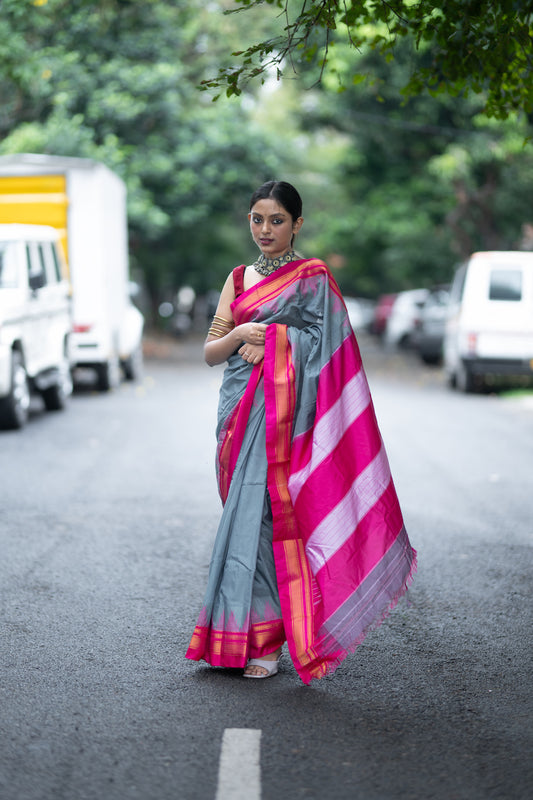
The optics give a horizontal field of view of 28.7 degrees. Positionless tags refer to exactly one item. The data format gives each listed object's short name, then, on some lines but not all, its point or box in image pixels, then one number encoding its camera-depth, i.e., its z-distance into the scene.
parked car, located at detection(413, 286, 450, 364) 21.20
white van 15.29
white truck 14.09
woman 3.80
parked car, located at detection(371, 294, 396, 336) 34.12
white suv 10.95
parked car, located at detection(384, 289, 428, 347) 26.70
